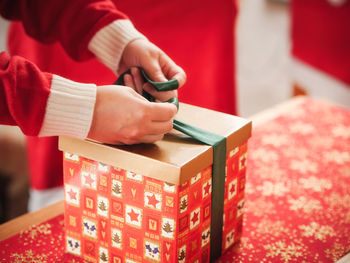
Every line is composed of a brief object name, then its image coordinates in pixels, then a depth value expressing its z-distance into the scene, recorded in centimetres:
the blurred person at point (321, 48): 196
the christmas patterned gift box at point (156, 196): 66
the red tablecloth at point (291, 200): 81
